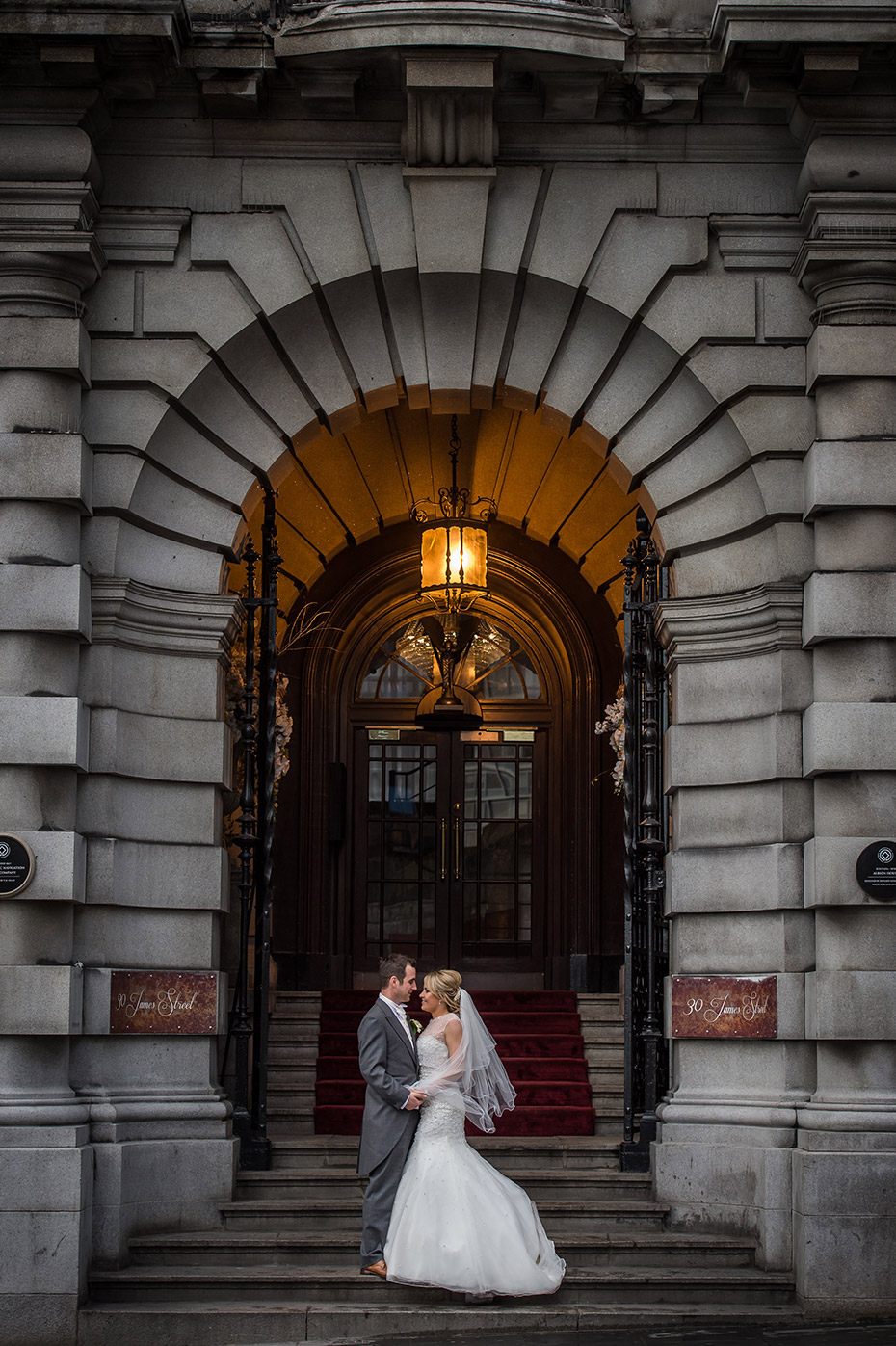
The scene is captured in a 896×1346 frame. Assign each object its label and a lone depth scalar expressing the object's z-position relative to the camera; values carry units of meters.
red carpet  11.27
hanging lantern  13.59
